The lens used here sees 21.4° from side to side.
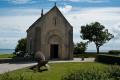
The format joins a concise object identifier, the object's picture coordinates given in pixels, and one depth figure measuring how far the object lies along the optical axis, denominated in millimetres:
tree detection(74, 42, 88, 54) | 76750
